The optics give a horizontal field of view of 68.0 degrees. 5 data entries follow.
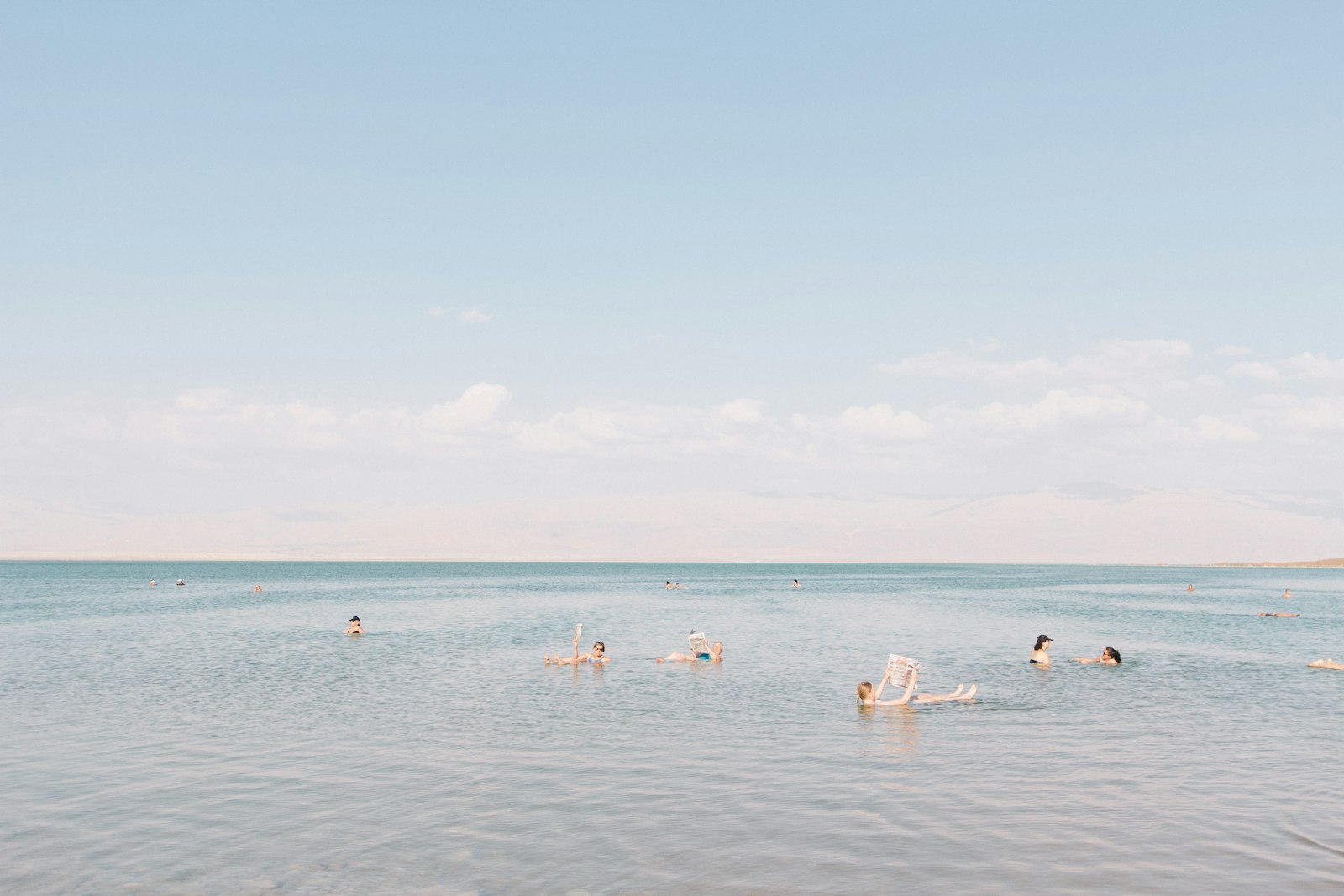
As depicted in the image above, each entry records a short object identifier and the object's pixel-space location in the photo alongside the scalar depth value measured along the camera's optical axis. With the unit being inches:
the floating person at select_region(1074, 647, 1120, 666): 1689.2
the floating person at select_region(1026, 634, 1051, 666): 1633.9
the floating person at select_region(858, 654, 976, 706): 1195.9
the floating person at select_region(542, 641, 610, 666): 1640.0
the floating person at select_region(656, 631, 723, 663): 1716.3
